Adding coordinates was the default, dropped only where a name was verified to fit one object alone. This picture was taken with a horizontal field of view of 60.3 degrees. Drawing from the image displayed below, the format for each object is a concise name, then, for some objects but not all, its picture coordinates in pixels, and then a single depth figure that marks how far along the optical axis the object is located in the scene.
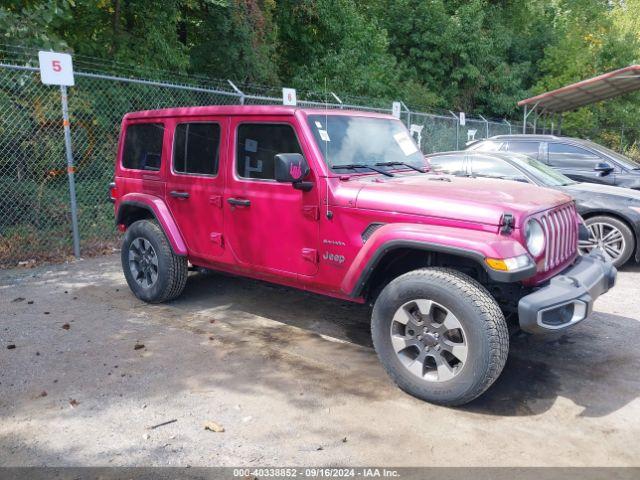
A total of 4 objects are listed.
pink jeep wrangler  3.38
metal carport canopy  16.03
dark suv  9.01
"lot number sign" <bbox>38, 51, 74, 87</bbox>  6.76
